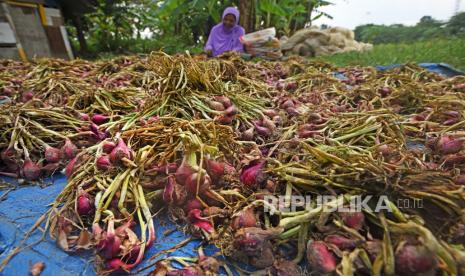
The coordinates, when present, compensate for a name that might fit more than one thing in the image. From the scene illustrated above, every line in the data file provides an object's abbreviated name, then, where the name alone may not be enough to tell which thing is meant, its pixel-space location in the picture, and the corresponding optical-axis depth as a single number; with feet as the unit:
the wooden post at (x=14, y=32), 17.01
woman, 17.69
